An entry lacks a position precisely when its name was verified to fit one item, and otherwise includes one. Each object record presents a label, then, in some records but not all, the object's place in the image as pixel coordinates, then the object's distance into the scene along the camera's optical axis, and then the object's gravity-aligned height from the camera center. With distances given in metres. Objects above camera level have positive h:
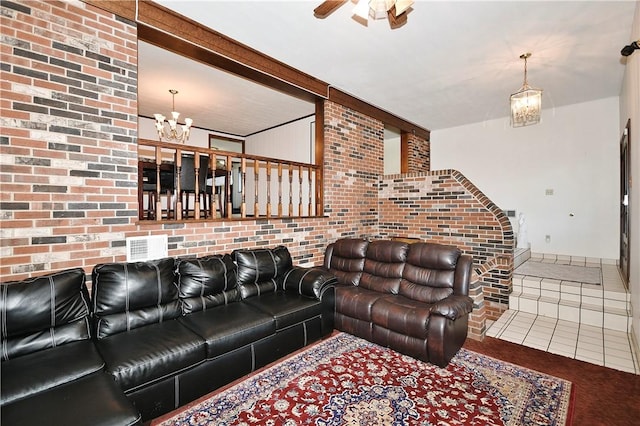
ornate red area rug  1.99 -1.39
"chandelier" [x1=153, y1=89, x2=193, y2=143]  4.67 +1.36
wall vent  2.63 -0.34
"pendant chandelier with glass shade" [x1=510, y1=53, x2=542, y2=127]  3.72 +1.34
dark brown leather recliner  2.67 -0.91
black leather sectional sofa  1.51 -0.91
